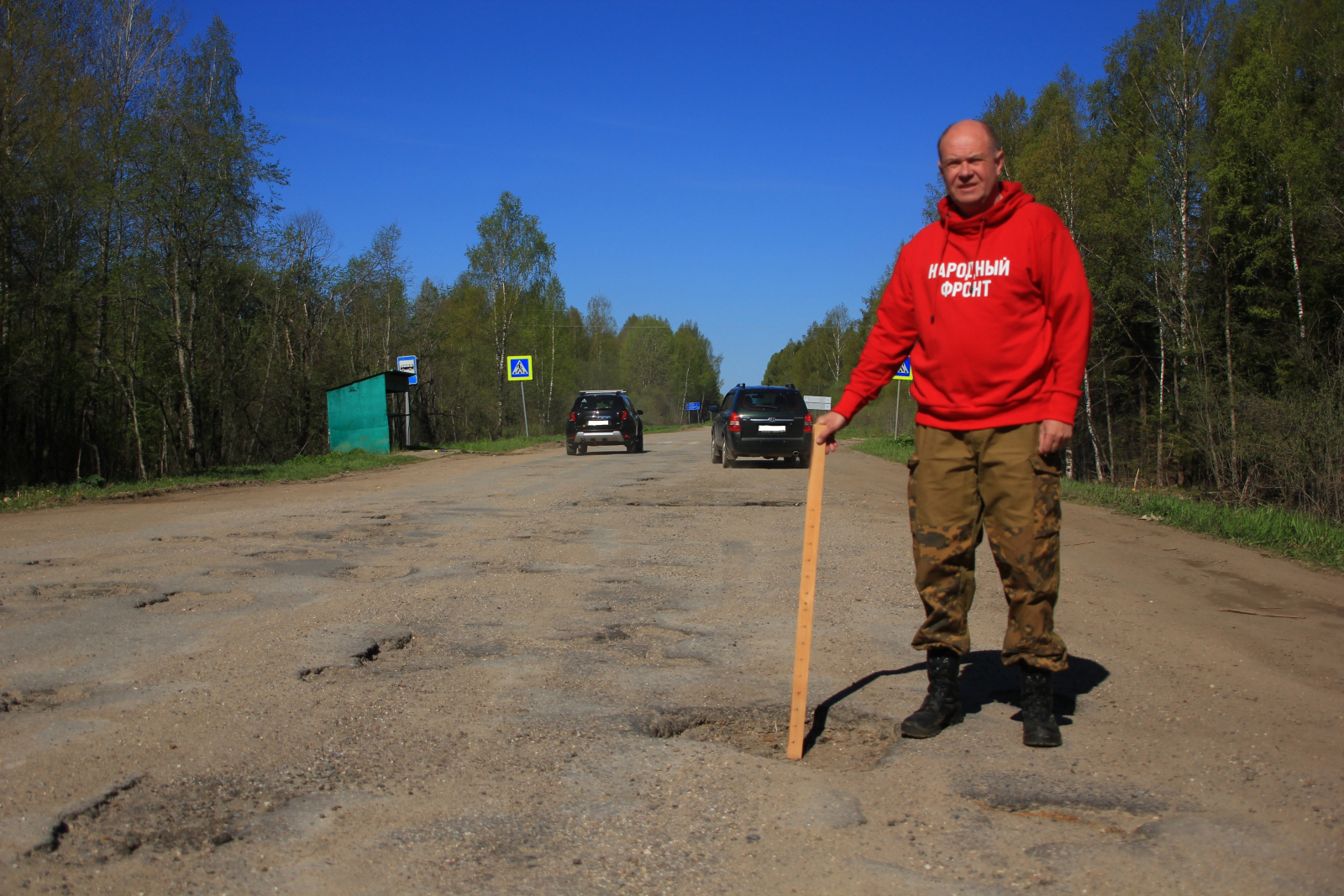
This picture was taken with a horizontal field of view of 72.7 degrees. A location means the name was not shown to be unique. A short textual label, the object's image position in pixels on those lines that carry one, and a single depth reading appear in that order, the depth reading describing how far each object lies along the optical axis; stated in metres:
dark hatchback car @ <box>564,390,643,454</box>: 25.59
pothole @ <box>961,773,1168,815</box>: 2.62
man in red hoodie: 3.14
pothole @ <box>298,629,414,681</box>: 4.06
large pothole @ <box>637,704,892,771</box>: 3.08
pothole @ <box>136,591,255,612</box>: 5.29
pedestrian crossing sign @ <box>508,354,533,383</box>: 35.94
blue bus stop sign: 28.41
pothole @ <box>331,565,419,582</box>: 6.31
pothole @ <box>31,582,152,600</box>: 5.59
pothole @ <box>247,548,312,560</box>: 7.12
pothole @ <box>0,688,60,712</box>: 3.44
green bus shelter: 26.39
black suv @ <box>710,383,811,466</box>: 18.17
